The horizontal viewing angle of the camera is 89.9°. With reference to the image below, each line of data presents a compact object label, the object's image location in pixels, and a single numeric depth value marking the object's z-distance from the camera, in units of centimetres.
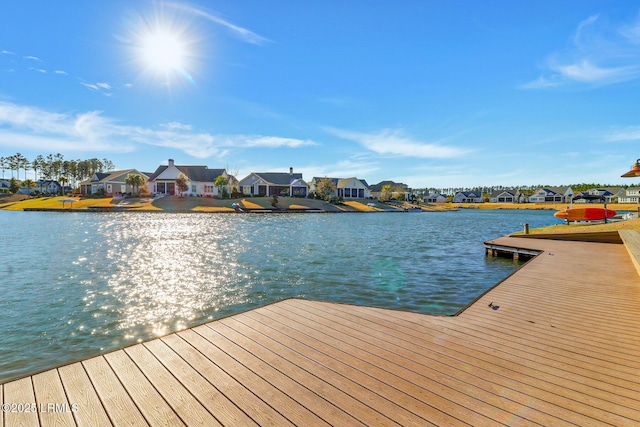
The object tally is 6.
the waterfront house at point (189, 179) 6575
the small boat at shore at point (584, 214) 2681
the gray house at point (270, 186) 7362
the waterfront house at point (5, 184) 10316
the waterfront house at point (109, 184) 6919
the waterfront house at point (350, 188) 8312
